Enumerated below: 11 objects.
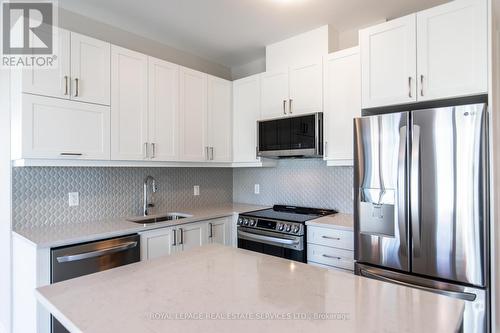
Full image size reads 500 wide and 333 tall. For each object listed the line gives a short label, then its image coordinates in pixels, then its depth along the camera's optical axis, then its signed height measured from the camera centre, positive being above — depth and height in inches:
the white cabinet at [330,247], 92.7 -26.0
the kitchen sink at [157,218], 111.2 -19.7
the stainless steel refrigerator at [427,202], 68.9 -8.9
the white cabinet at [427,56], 73.8 +30.2
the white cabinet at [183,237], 96.7 -24.8
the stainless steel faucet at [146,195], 117.9 -10.7
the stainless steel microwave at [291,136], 109.2 +11.9
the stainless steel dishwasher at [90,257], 76.0 -24.7
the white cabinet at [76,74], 82.7 +28.0
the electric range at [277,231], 101.0 -23.0
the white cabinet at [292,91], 111.4 +30.2
